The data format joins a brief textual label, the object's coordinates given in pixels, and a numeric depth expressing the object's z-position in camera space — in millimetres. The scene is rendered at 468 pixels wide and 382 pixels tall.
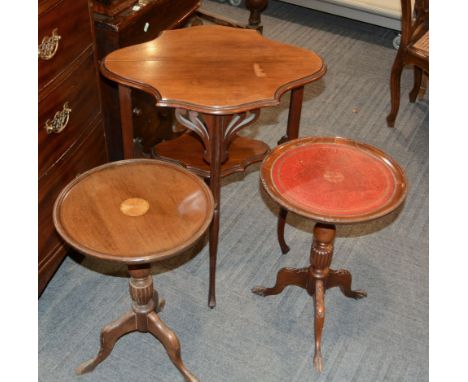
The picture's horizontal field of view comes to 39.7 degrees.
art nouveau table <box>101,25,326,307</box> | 2287
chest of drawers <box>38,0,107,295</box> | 2297
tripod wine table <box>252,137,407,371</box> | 2213
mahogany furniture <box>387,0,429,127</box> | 3631
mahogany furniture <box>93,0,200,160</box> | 2744
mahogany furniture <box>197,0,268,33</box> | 4520
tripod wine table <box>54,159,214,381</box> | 2008
